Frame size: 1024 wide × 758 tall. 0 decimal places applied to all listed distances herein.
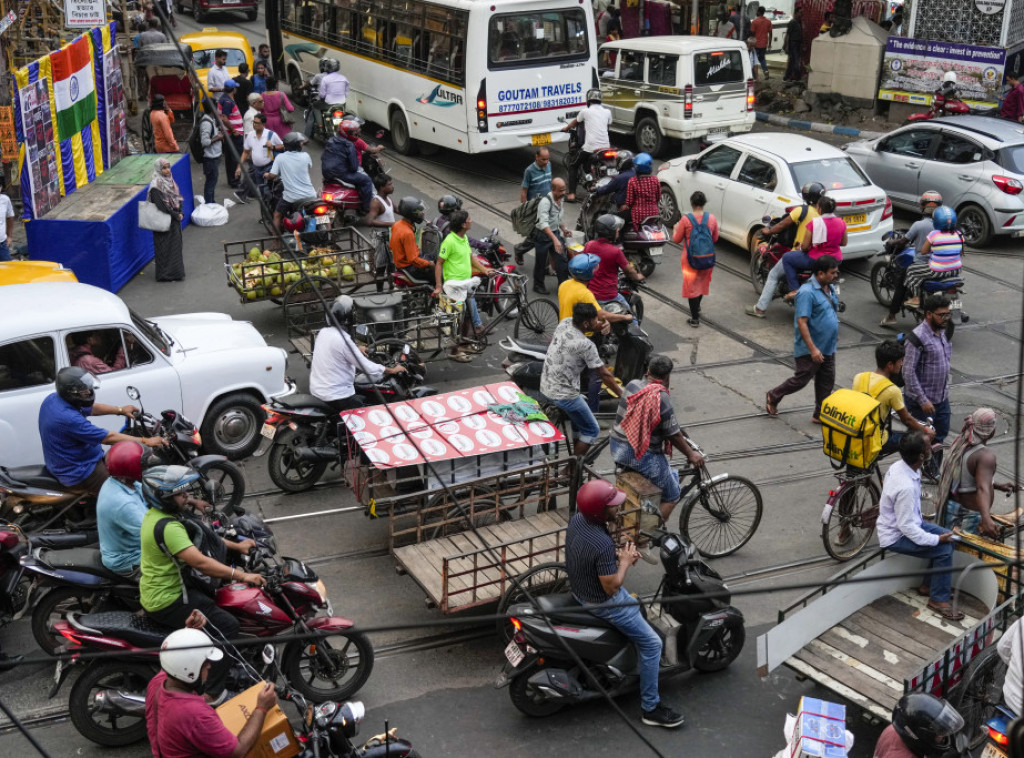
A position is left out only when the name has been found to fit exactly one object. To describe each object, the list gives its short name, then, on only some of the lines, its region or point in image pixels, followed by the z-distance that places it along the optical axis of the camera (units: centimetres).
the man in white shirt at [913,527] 716
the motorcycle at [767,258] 1325
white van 1858
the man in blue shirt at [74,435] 790
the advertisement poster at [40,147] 1388
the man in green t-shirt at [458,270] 1134
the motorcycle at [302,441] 929
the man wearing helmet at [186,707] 522
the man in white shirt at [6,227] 1277
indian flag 1509
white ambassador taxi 863
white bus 1706
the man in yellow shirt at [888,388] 862
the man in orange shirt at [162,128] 1666
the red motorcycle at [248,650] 643
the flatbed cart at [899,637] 641
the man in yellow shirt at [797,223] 1249
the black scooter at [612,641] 660
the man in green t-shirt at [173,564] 632
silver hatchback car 1502
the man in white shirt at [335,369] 921
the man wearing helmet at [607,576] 644
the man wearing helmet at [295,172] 1404
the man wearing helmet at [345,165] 1452
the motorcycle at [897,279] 1203
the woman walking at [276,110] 1709
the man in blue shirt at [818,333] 1015
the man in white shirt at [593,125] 1664
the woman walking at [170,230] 1346
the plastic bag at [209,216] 1638
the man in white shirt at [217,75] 1866
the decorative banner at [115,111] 1747
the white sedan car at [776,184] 1412
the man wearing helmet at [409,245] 1189
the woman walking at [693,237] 1250
